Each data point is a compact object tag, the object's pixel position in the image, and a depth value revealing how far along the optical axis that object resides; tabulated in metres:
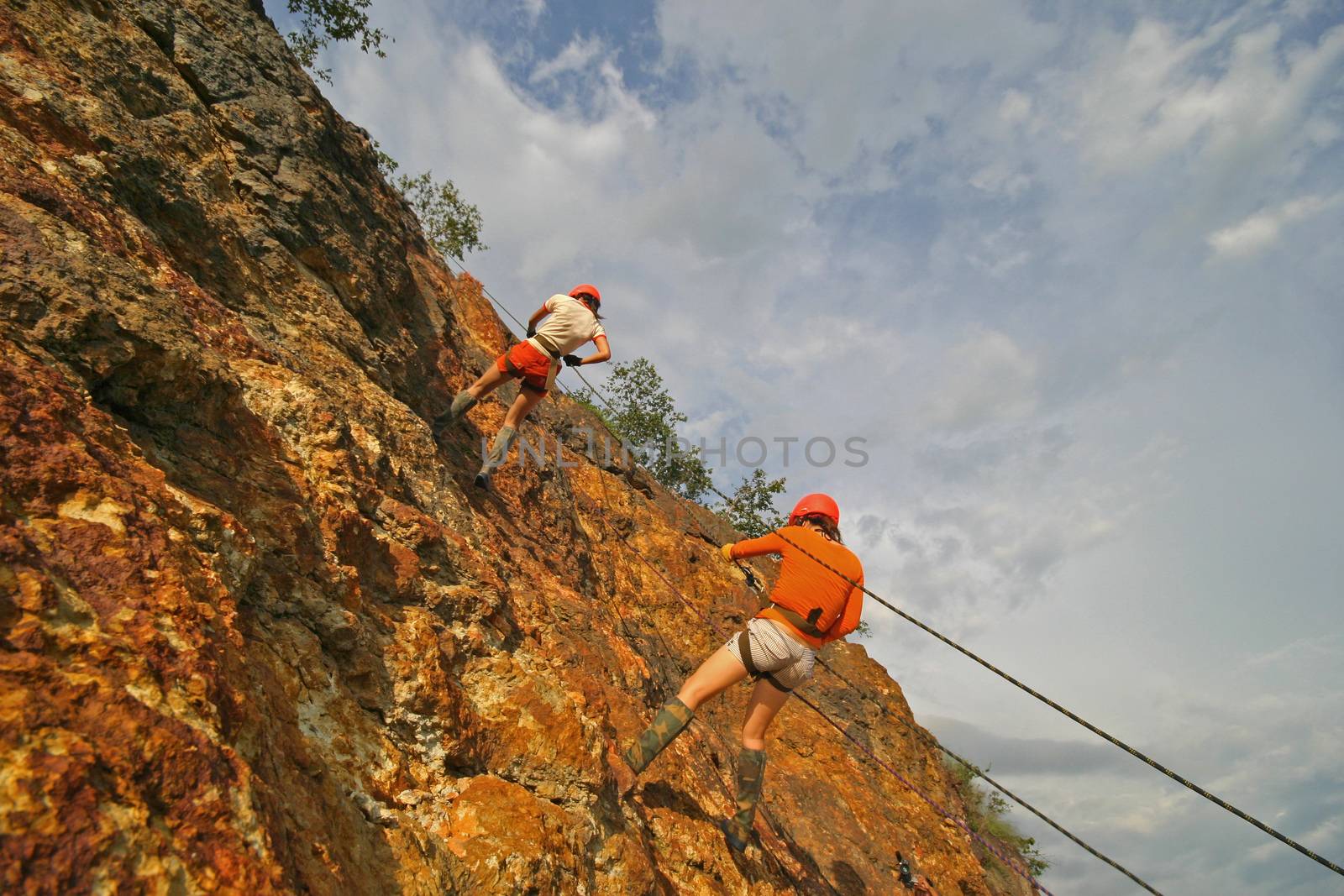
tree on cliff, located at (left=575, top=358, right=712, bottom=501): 29.80
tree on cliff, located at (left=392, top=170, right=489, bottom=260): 28.00
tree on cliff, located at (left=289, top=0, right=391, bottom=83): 16.61
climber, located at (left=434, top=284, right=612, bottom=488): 7.04
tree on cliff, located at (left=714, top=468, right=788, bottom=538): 29.40
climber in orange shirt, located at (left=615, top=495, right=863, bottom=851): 4.93
